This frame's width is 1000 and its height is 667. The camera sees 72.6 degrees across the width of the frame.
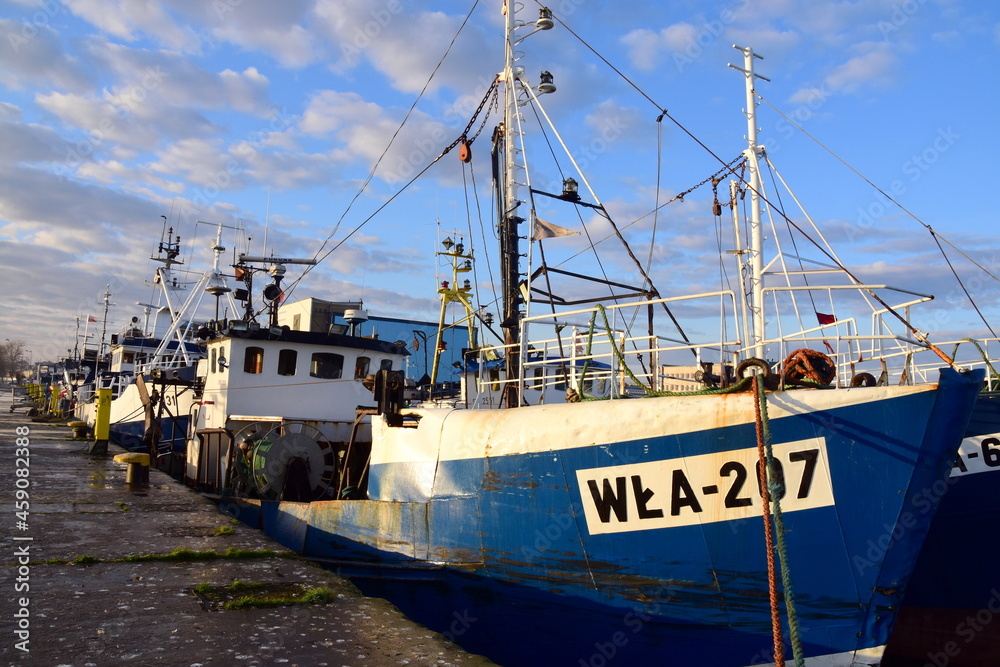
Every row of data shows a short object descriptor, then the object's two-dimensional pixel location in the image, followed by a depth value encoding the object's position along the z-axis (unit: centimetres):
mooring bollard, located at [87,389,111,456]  1773
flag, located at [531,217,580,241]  1031
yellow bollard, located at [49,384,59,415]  4603
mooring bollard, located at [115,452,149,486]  1240
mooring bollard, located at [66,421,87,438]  2306
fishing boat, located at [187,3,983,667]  545
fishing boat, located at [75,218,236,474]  1719
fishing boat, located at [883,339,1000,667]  786
